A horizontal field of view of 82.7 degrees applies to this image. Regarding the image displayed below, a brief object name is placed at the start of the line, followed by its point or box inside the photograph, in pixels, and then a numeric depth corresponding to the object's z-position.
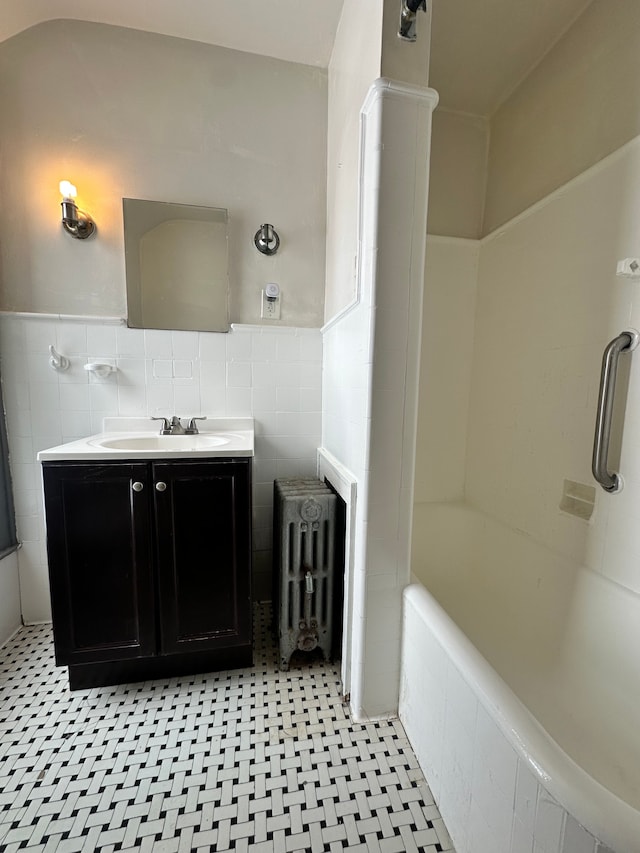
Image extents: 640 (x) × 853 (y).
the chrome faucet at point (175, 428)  1.68
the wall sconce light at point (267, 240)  1.71
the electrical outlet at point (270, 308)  1.77
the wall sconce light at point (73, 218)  1.52
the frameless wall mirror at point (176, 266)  1.66
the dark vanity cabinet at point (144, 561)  1.26
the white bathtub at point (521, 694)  0.63
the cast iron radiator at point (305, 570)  1.43
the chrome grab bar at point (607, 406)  1.13
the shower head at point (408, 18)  0.98
